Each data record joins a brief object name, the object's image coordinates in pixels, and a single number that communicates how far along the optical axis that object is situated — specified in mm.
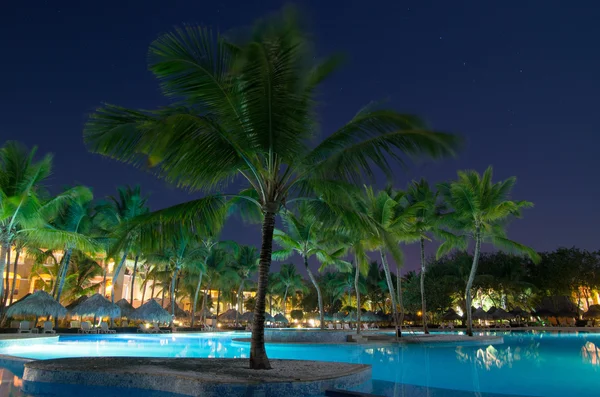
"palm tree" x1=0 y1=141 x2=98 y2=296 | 15438
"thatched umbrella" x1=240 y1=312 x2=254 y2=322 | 37969
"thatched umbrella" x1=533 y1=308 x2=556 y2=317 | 39894
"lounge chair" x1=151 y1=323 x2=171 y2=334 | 28189
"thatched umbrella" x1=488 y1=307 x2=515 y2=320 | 35906
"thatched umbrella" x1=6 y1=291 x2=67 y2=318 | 20469
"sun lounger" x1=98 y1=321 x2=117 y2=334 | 25436
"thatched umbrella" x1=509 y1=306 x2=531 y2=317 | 38909
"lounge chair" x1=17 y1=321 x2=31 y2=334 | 20728
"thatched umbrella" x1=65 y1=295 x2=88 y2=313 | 25531
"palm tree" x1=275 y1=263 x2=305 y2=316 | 47312
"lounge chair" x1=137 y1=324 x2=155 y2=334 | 27734
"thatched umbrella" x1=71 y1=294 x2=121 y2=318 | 24438
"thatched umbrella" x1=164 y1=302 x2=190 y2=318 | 37188
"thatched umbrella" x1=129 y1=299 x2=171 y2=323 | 27859
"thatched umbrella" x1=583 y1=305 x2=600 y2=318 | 38375
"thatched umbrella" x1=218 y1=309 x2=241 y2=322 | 40719
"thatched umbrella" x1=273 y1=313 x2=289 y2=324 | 38025
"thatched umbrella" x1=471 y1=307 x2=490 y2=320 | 35250
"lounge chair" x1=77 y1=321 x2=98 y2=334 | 24594
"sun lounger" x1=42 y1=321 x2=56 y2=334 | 21922
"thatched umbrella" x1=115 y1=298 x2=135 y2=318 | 28109
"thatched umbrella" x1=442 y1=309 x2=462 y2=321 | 36500
